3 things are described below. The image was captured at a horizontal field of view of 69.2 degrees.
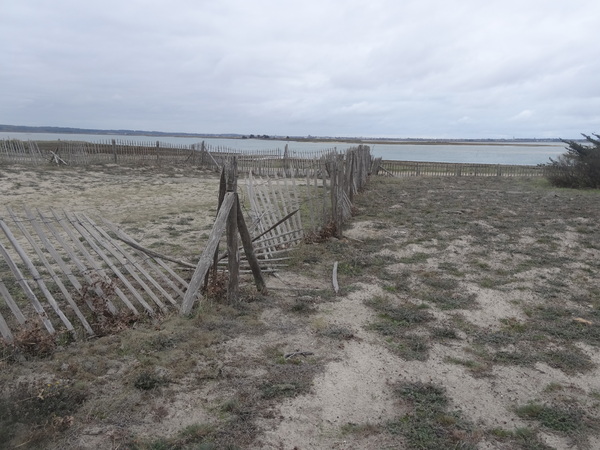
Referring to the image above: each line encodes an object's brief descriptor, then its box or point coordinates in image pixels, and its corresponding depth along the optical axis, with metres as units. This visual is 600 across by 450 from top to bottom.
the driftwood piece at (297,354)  3.61
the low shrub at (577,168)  15.27
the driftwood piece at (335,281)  5.19
